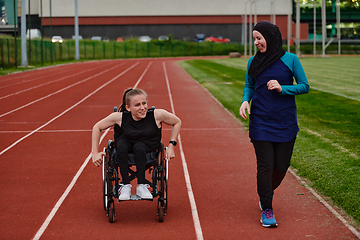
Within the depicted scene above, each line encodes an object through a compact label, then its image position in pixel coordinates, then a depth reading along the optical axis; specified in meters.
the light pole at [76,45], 56.60
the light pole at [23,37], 35.41
